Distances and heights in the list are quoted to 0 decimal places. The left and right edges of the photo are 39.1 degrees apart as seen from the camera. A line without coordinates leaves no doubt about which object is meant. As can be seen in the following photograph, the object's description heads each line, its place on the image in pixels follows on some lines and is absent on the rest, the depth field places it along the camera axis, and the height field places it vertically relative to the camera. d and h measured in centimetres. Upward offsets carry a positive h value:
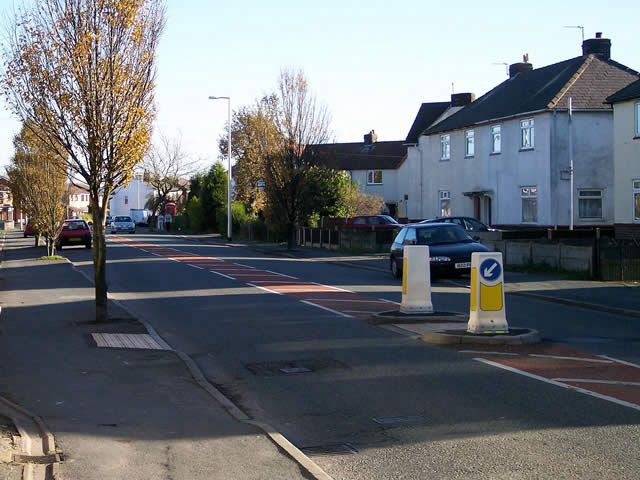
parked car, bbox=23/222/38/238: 6688 -64
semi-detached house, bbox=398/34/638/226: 3859 +330
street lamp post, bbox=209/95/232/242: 5303 +243
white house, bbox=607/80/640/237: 3180 +217
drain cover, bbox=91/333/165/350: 1284 -175
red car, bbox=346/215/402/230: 4494 -10
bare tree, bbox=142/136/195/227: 9038 +439
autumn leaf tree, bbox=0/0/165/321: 1455 +226
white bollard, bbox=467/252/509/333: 1257 -109
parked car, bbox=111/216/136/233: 8150 -29
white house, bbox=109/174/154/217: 13800 +351
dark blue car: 2386 -73
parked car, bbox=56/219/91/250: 4678 -57
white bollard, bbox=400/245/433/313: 1495 -103
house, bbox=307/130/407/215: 7419 +406
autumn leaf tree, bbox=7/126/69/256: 3712 +134
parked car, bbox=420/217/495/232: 3519 -21
